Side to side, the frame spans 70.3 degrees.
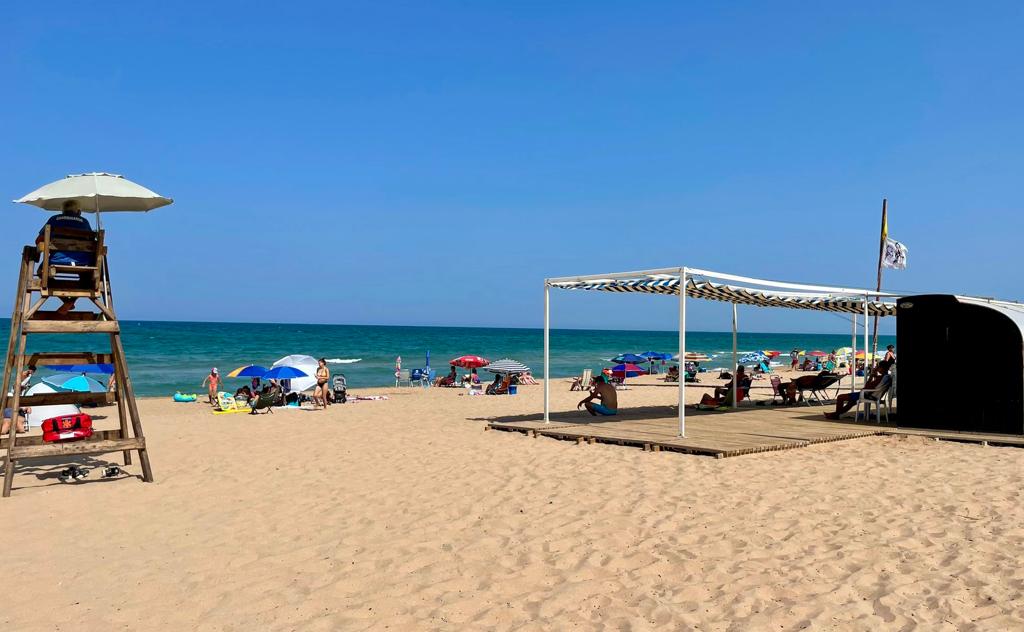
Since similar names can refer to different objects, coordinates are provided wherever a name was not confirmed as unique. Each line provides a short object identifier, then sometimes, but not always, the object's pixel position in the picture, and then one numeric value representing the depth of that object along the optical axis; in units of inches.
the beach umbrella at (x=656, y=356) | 1168.1
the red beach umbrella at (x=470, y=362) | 951.0
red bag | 269.4
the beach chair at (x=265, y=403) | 548.4
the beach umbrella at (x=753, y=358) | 1221.7
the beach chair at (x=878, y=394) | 410.0
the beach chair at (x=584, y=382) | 867.0
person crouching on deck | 457.1
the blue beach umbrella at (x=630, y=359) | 1080.2
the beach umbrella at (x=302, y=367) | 640.4
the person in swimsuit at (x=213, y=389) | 678.0
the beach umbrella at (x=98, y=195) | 266.4
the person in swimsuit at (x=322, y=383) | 595.5
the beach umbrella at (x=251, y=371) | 626.8
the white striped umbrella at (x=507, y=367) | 822.5
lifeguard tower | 252.2
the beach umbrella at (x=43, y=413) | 373.4
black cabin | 354.0
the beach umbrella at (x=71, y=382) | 518.7
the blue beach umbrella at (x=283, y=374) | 610.2
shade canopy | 354.9
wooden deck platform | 321.7
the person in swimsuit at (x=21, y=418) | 373.7
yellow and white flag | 649.6
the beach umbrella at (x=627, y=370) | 981.2
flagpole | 656.4
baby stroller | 662.5
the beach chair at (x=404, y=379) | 1088.3
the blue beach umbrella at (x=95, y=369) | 658.2
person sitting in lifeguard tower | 258.0
